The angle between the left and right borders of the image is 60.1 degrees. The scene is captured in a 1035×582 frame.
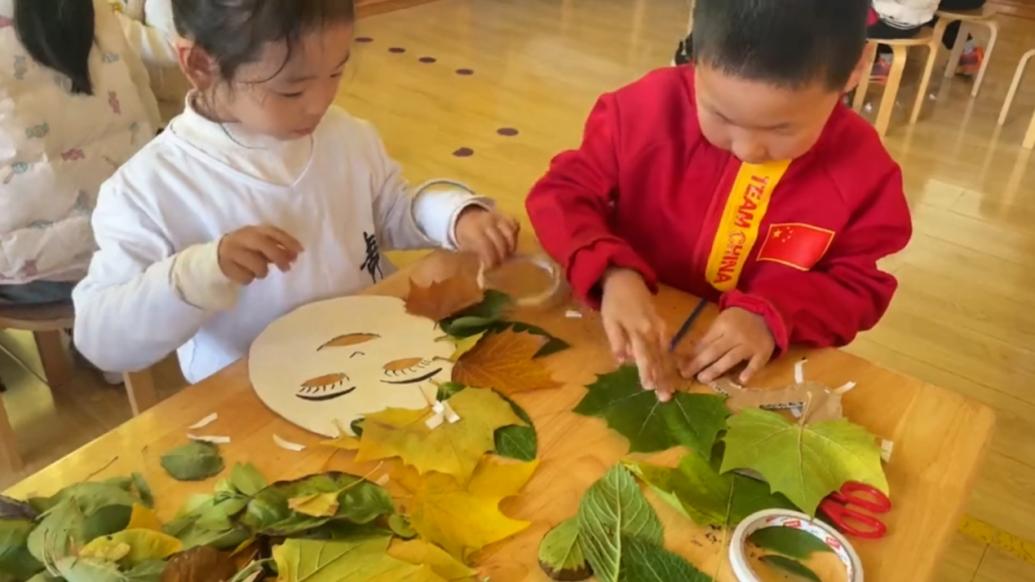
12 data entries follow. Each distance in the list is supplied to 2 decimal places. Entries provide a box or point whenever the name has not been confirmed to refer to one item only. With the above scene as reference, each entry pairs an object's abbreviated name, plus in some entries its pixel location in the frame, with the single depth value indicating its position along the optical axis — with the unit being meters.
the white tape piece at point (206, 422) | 0.72
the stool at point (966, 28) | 3.35
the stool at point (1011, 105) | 3.26
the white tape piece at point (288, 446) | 0.70
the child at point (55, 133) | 1.35
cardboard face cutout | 0.75
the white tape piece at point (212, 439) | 0.70
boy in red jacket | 0.79
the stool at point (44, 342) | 1.42
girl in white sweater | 0.83
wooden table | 0.65
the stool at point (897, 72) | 3.13
